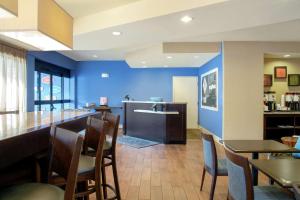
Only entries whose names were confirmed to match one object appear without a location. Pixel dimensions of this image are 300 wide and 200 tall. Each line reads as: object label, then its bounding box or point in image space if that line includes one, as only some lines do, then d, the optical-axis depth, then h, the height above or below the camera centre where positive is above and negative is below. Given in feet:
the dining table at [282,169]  3.76 -1.62
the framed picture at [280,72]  16.43 +2.34
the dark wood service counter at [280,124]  14.88 -2.12
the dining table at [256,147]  5.86 -1.60
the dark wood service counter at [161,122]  15.77 -2.01
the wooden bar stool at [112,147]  5.99 -1.57
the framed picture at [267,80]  16.34 +1.63
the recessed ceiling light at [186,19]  8.74 +3.81
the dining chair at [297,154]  6.31 -1.89
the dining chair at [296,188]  3.34 -1.62
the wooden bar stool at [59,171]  2.64 -1.15
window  17.14 +1.29
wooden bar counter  3.10 -0.78
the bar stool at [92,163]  4.42 -1.61
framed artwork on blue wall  16.65 +0.89
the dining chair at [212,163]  6.63 -2.34
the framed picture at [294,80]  16.43 +1.60
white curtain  12.34 +1.38
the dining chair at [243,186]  3.94 -1.95
